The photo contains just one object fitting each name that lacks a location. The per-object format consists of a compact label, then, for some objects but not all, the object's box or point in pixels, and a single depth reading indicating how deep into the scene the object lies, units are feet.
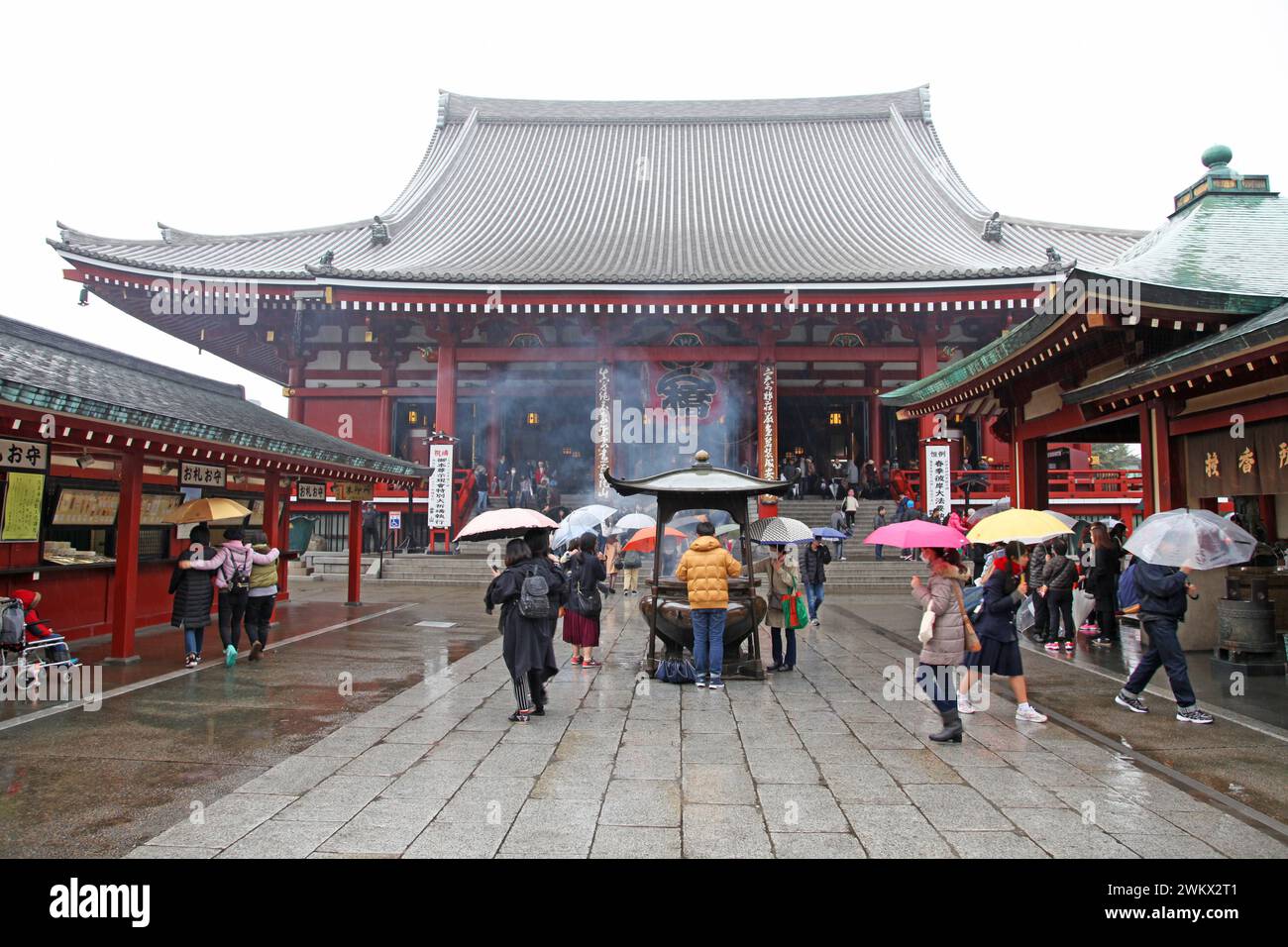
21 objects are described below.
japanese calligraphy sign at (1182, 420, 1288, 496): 22.76
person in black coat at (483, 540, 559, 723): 19.17
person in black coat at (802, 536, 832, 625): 37.91
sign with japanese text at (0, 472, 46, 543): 25.44
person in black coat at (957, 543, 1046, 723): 19.34
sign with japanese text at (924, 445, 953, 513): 58.80
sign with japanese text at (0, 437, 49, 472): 24.88
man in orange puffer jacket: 21.81
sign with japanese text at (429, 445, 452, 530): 59.67
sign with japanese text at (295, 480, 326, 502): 44.01
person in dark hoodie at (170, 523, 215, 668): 24.84
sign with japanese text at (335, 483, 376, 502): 42.75
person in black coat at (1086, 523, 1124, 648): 32.14
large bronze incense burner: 24.77
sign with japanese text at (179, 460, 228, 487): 34.76
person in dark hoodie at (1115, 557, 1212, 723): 19.01
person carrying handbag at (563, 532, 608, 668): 24.93
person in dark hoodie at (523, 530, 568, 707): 19.62
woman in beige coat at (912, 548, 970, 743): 17.39
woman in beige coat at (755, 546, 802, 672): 24.82
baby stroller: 21.24
